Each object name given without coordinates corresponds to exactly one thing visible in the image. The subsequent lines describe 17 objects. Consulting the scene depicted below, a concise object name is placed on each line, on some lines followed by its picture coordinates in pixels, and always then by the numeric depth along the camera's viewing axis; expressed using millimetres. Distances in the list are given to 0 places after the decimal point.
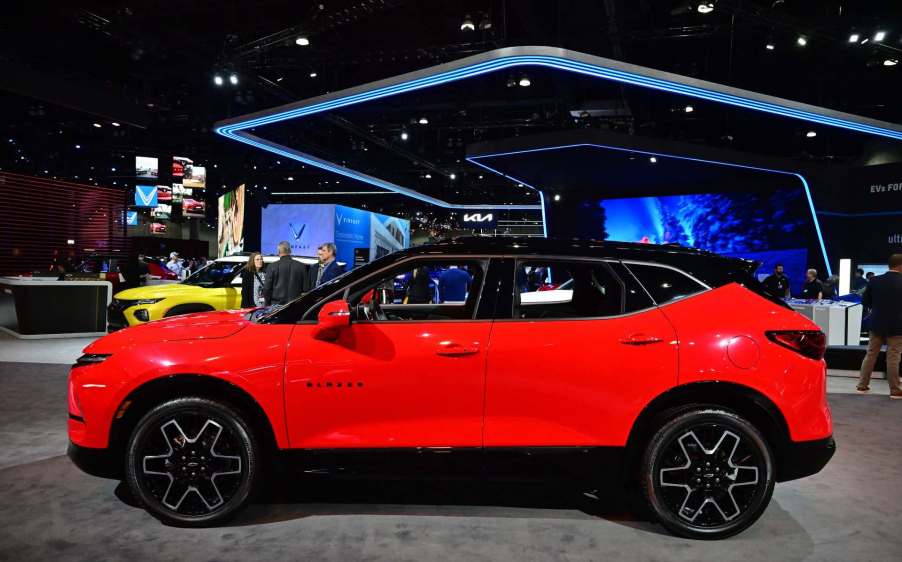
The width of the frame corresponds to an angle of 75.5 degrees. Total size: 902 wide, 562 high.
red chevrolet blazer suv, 3082
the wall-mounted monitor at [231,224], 15039
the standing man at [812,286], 12492
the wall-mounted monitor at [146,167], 22453
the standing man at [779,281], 12438
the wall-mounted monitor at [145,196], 25794
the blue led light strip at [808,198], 15242
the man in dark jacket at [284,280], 7461
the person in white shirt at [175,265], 19453
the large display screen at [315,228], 18719
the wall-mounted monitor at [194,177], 21172
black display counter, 10516
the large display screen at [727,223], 16141
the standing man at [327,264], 7582
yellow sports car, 9148
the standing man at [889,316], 6809
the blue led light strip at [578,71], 8445
